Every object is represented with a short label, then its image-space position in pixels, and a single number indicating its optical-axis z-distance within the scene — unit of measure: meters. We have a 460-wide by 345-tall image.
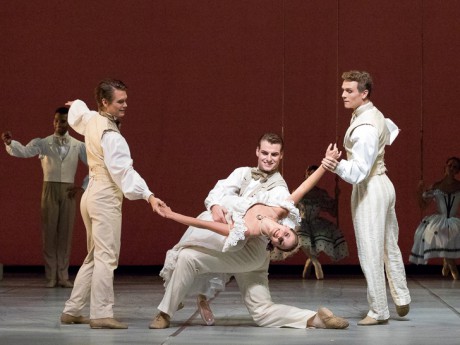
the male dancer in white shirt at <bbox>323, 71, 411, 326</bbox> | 10.33
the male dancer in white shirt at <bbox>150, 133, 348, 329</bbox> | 9.99
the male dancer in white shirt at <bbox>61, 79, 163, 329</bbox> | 9.88
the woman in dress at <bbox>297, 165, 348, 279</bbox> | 17.34
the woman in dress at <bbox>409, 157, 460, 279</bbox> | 17.32
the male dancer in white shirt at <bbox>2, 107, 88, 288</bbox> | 15.57
